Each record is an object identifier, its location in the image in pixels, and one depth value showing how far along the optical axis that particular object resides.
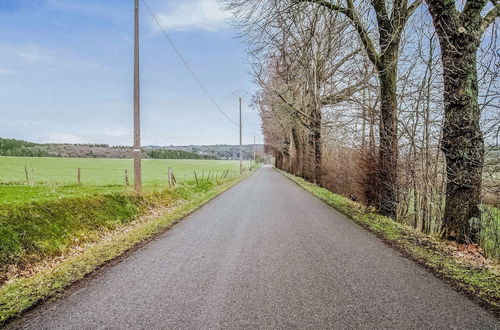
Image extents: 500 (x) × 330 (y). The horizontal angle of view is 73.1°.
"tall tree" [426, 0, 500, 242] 6.41
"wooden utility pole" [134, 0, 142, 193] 12.63
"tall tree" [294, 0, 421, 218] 9.30
